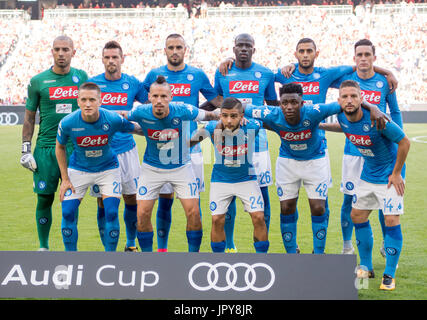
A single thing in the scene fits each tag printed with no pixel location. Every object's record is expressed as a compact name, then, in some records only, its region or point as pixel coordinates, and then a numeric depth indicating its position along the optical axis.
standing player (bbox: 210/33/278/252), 6.08
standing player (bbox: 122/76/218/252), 5.46
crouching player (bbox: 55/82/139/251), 5.40
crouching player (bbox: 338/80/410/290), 5.10
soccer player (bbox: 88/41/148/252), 6.14
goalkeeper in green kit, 5.84
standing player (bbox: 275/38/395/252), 6.08
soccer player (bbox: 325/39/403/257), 5.86
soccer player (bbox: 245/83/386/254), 5.39
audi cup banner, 4.20
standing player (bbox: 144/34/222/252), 6.06
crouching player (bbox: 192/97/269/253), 5.32
